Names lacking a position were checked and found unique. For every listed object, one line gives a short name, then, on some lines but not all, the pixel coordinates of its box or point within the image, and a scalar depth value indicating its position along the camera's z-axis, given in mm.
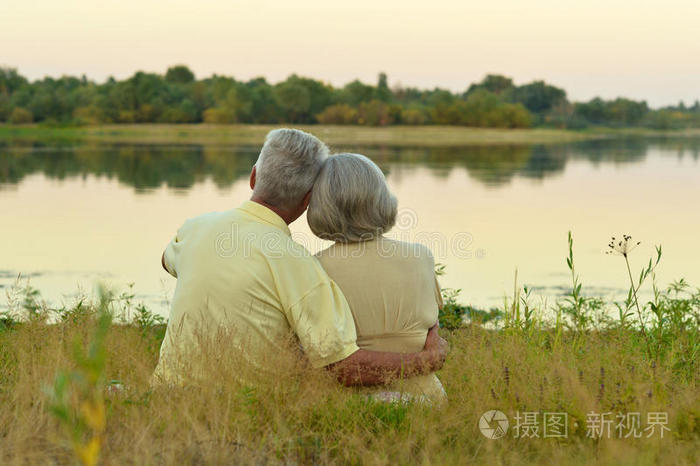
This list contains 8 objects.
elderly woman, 3178
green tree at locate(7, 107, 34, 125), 70938
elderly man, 3098
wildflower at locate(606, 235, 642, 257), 4377
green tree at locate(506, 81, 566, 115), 96925
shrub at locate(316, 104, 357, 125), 77188
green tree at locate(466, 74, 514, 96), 105312
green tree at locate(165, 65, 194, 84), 118312
